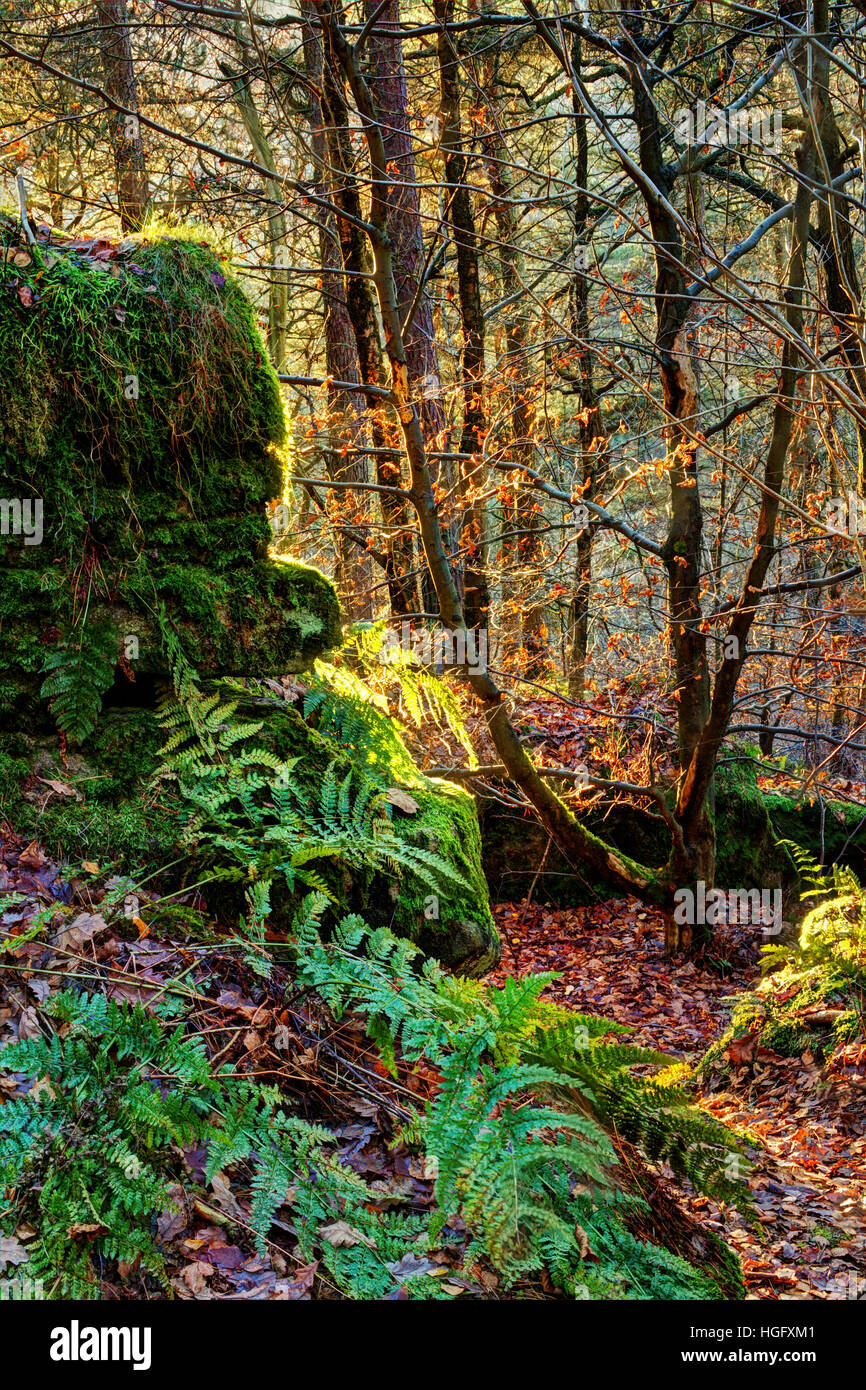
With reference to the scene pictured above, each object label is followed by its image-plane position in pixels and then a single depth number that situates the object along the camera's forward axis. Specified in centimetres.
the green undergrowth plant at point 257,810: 323
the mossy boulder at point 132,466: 353
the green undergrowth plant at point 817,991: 513
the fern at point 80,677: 354
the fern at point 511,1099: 215
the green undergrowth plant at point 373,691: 412
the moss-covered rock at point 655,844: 888
